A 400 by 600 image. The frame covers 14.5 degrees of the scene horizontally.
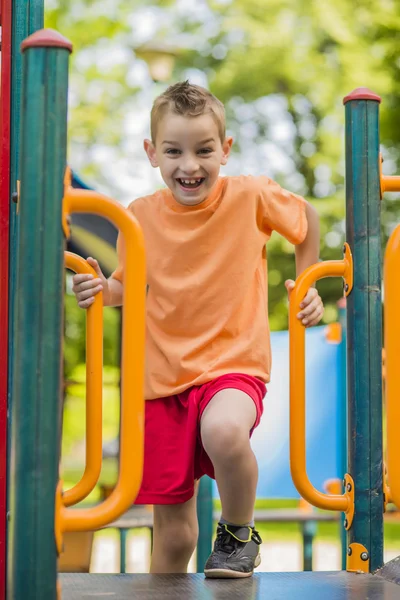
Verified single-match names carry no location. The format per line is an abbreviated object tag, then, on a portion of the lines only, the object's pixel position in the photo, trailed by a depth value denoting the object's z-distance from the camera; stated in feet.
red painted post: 11.58
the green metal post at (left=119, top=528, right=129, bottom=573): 27.49
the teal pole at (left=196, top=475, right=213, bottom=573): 22.60
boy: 13.23
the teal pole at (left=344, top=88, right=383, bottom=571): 12.98
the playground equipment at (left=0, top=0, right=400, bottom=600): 8.63
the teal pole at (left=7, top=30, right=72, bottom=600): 8.62
